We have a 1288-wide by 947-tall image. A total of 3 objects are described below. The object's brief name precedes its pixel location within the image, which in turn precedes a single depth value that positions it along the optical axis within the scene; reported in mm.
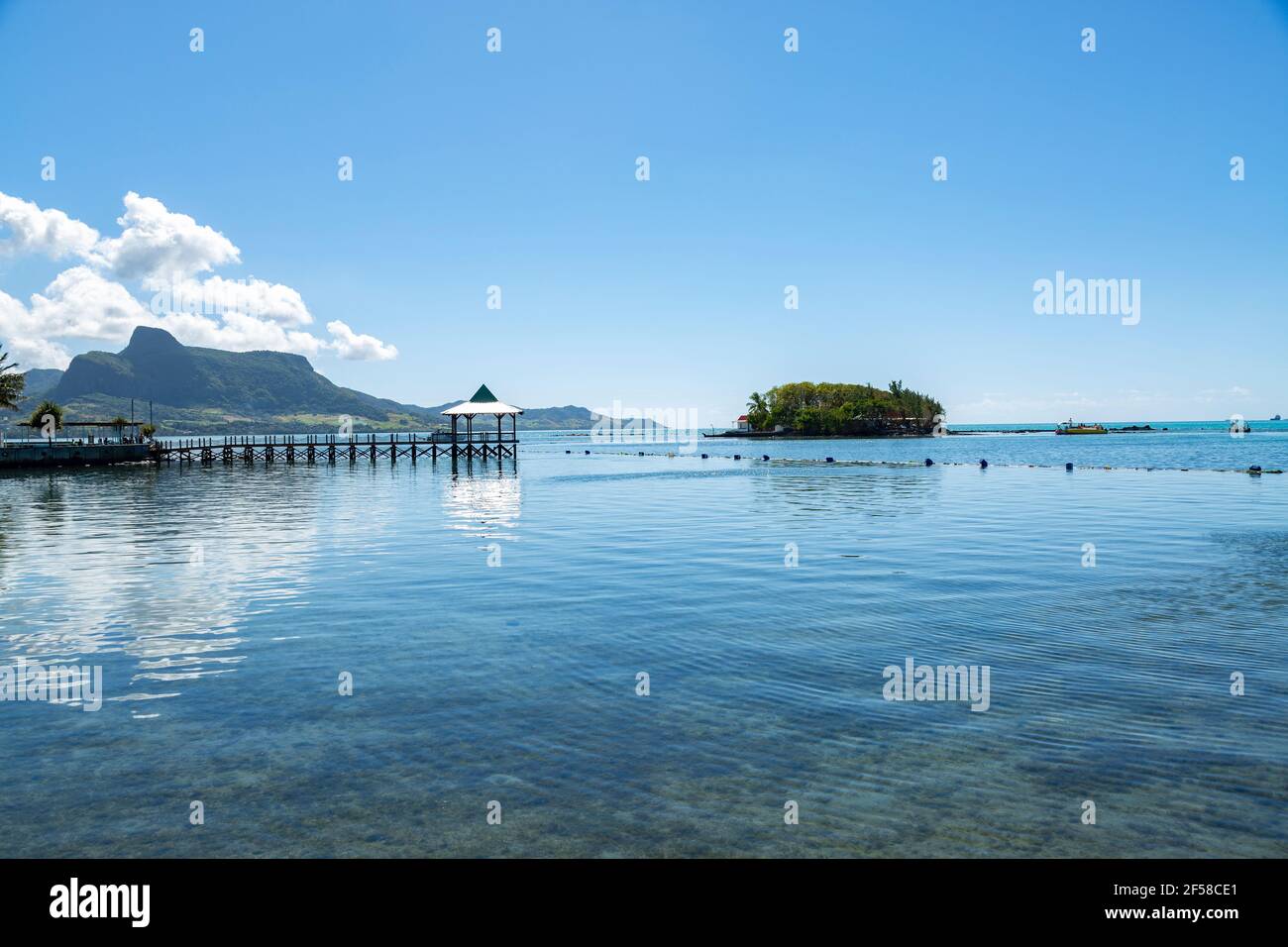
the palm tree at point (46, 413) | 98069
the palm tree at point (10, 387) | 80312
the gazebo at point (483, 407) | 80812
